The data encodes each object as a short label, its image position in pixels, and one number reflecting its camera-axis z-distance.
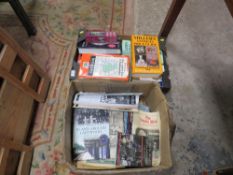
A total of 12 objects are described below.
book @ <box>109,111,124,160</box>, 0.83
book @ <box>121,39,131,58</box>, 1.06
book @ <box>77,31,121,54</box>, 1.05
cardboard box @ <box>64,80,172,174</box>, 0.72
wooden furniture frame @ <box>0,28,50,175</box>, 0.77
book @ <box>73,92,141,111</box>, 0.88
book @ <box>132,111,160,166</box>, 0.84
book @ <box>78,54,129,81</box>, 0.93
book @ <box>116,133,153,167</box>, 0.80
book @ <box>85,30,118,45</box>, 1.06
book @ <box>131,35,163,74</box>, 0.99
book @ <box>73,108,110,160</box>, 0.81
